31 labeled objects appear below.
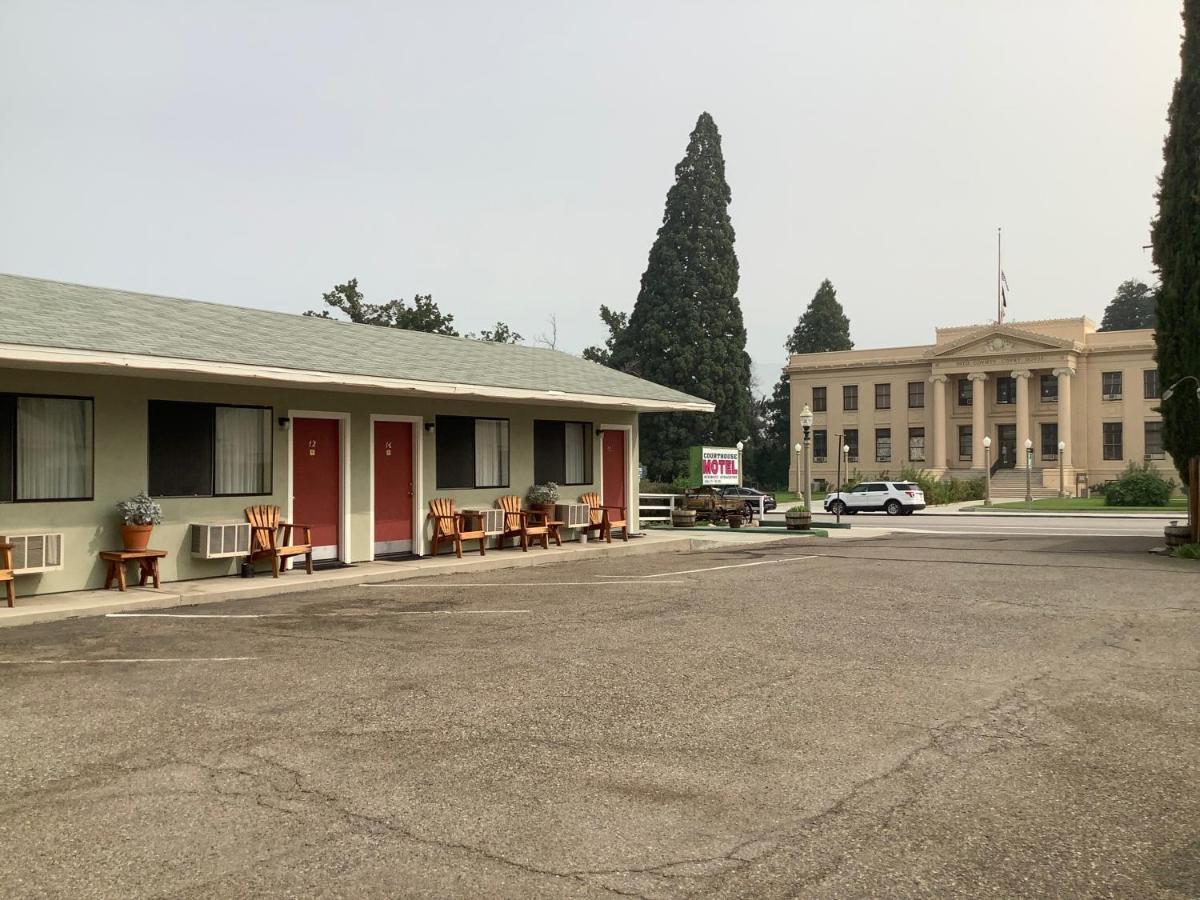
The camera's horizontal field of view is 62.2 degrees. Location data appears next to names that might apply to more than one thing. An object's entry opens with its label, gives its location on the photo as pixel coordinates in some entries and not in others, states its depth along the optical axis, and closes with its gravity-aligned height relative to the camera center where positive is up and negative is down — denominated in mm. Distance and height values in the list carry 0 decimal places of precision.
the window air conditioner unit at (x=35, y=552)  11195 -945
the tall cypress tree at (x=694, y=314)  55344 +8611
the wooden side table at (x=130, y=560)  12086 -1150
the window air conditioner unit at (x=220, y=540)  13117 -944
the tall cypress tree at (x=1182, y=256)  19891 +4236
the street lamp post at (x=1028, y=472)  47044 -340
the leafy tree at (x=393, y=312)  49469 +7926
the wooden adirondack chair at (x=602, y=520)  19656 -1053
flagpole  56656 +9485
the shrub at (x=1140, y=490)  41281 -1073
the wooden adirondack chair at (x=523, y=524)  17406 -1001
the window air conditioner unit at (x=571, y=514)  19000 -895
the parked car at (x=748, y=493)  38844 -1061
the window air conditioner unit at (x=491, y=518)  16984 -866
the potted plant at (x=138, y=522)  12289 -648
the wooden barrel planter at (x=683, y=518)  25875 -1331
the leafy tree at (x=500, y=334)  56438 +7654
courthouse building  56812 +3787
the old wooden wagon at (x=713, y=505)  27984 -1090
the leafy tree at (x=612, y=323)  68750 +10016
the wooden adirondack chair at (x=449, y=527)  16422 -974
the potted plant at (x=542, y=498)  18453 -565
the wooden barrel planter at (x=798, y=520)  26156 -1419
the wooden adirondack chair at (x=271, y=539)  13594 -984
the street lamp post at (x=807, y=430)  27469 +1008
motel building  11844 +633
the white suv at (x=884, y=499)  40531 -1357
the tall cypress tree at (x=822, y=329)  84512 +11833
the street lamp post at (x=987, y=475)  46369 -483
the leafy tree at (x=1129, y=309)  107750 +17151
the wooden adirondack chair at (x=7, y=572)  10692 -1096
